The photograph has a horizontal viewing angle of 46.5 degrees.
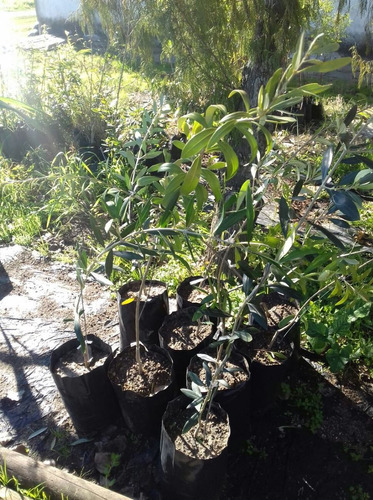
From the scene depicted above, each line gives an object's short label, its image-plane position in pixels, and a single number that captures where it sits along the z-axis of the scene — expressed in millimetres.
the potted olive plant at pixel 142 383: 1872
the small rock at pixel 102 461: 1895
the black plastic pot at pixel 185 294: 2365
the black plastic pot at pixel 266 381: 2000
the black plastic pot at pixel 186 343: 2090
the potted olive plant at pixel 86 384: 1923
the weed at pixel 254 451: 1930
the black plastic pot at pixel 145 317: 2342
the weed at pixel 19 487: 1655
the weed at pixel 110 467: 1834
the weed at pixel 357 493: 1774
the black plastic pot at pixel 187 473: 1592
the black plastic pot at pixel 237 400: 1810
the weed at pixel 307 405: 2057
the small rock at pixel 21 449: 1941
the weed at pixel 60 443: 1988
